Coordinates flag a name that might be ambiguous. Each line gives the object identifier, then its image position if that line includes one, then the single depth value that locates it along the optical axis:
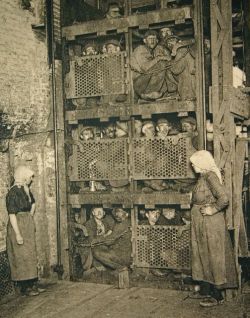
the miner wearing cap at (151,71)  8.50
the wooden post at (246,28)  9.69
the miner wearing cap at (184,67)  8.27
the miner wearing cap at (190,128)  8.27
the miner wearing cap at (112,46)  8.94
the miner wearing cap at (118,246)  8.92
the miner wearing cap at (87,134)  9.24
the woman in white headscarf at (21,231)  7.78
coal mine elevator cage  7.89
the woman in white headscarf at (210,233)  7.07
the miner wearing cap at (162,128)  8.60
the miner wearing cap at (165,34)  8.77
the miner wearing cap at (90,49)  9.12
